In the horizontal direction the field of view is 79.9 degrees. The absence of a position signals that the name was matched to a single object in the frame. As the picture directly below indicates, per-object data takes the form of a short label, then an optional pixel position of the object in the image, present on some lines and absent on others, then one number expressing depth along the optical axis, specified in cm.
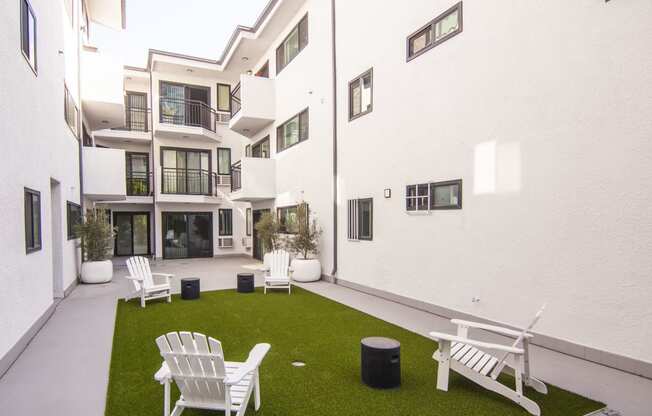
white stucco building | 445
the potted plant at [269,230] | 1241
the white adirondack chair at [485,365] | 363
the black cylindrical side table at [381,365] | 401
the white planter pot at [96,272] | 1072
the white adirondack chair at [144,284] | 810
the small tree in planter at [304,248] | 1091
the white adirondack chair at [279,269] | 952
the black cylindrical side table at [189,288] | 870
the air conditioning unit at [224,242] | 1867
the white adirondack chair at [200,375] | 314
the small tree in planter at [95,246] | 1068
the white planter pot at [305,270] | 1089
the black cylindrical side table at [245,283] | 946
